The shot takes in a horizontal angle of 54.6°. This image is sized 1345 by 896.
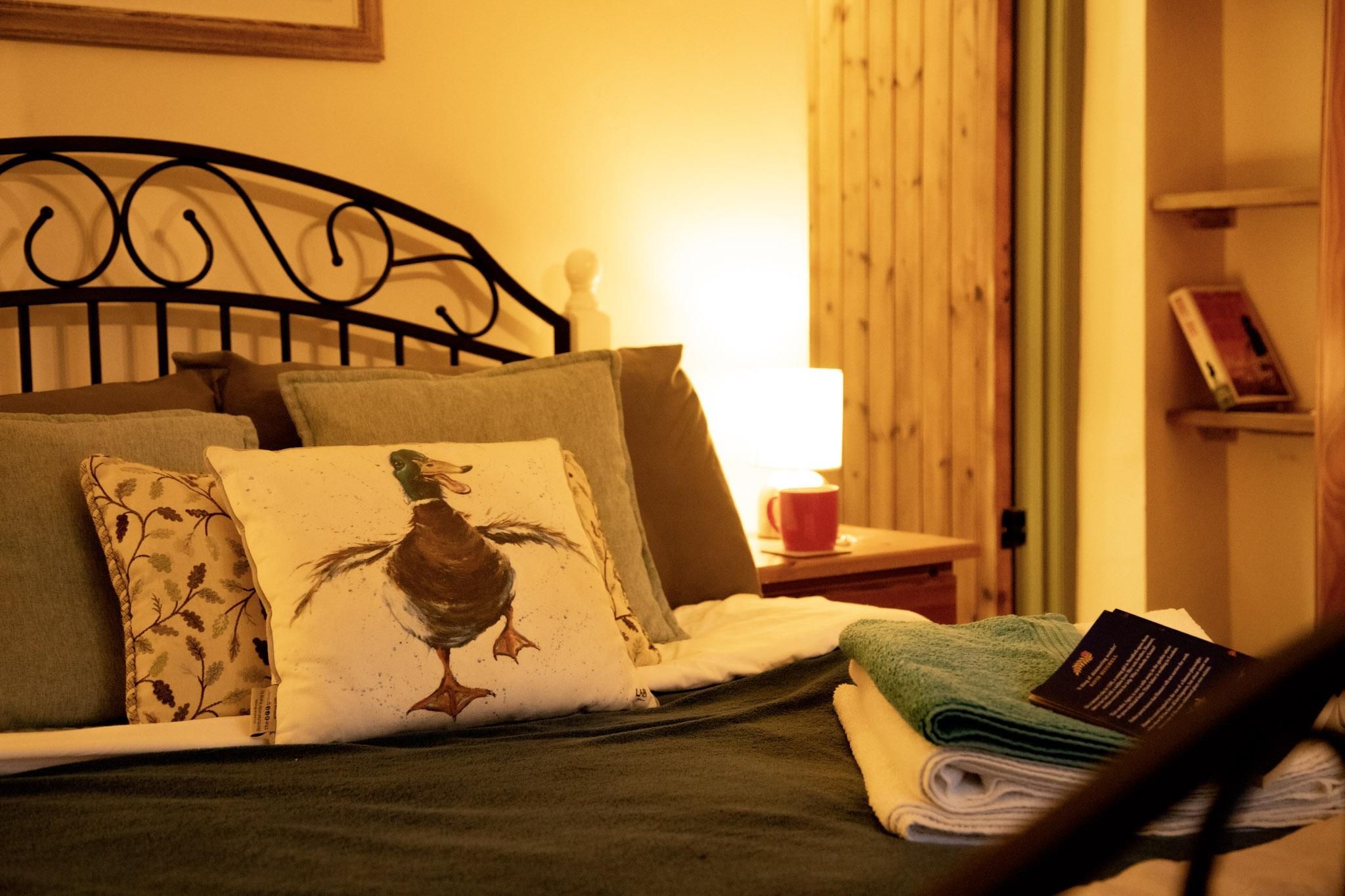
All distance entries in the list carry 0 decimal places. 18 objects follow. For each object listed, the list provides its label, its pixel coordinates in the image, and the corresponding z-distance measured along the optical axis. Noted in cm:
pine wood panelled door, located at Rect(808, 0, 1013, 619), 326
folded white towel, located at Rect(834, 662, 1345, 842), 101
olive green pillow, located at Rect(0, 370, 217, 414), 171
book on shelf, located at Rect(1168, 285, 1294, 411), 288
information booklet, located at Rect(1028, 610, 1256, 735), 110
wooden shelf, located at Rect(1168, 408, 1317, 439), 274
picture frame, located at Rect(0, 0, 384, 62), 204
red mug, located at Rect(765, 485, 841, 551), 238
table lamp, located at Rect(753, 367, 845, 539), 246
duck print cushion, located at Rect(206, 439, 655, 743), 129
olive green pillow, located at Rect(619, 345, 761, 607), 199
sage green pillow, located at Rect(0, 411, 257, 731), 141
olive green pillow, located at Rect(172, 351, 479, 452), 180
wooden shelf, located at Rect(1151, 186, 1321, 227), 270
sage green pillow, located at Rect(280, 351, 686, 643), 169
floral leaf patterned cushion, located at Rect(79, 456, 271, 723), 140
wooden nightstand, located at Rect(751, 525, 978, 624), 231
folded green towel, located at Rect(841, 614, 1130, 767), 102
